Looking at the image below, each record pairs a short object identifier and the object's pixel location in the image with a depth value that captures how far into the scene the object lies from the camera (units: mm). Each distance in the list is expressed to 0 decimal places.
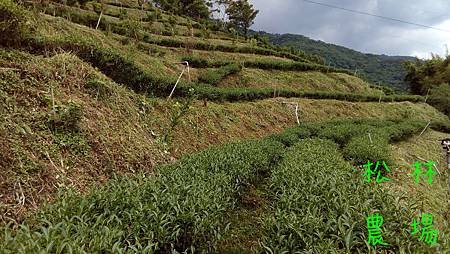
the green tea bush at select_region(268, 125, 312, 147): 13453
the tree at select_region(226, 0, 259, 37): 41344
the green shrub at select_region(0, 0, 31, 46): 7462
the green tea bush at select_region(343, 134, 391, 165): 11305
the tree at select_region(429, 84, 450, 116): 33147
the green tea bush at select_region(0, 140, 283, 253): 2689
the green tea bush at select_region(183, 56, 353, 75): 21547
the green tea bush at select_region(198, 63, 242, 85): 19186
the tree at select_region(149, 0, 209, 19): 39156
